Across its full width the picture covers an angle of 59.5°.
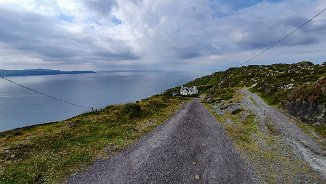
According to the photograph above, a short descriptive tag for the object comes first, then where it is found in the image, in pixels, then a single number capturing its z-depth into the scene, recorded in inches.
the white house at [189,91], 5511.8
